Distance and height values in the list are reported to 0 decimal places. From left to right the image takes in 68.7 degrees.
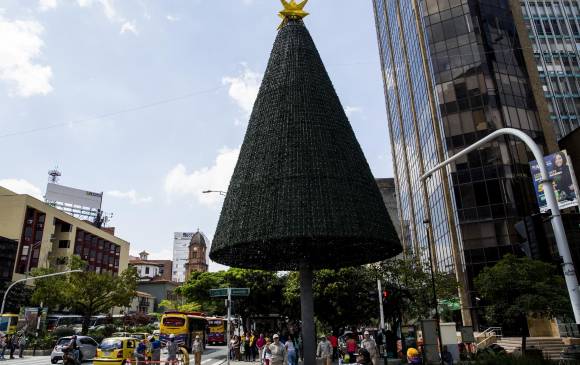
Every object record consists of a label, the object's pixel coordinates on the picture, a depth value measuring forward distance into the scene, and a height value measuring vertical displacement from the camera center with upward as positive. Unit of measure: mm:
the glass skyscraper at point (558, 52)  58594 +36083
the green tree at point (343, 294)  33781 +2196
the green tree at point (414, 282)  33281 +2906
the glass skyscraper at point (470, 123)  40688 +19585
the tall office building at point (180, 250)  156375 +28424
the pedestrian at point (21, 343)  31109 -460
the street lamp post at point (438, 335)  20047 -728
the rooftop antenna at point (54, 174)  93875 +33886
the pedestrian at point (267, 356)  15201 -1032
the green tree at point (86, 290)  43625 +4372
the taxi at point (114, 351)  21375 -915
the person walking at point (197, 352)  23484 -1197
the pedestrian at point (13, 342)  29938 -385
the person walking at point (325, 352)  17391 -1094
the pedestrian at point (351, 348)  18472 -1130
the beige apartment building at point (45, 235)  57000 +14817
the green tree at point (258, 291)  40125 +3192
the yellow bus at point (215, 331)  50109 -326
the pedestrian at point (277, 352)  14859 -883
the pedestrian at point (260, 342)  25153 -884
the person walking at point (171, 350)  22312 -982
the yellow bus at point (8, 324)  36188 +1078
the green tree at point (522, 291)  24391 +1421
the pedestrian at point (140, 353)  21094 -1050
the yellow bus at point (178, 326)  34991 +288
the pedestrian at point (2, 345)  28536 -494
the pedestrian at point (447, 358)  20922 -1844
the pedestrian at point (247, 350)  29838 -1533
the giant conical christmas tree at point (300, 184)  10055 +3382
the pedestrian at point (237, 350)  30405 -1535
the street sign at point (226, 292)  19172 +1568
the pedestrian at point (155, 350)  23438 -1005
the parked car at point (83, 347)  25923 -828
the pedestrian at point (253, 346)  29283 -1258
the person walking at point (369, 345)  16281 -827
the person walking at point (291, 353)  15703 -969
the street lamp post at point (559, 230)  8281 +1601
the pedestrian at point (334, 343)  23866 -1053
